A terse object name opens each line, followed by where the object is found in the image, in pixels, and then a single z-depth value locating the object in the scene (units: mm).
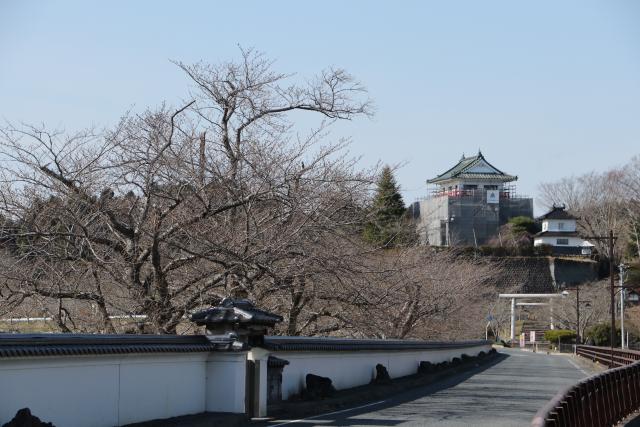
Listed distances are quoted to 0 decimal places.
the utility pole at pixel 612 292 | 43422
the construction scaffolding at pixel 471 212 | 109375
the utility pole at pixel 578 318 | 75775
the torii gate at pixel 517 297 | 86562
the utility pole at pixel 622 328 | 65062
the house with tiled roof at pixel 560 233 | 114125
